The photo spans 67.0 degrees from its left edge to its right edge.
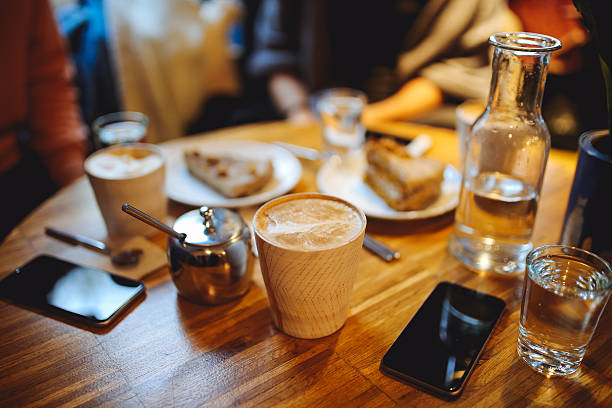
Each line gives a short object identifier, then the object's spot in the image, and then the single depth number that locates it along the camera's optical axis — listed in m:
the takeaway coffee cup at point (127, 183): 0.85
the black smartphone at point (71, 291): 0.71
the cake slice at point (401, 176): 0.96
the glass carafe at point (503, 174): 0.74
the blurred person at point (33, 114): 1.46
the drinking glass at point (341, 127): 1.26
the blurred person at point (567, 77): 1.86
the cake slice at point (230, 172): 1.04
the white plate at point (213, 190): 1.02
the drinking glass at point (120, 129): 1.06
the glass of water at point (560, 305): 0.56
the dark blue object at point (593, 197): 0.70
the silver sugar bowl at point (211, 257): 0.69
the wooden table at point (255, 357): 0.57
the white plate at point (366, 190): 0.95
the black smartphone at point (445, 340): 0.58
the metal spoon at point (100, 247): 0.83
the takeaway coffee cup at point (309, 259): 0.59
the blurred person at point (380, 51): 1.90
